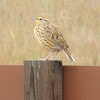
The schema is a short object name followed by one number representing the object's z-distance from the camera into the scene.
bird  8.40
